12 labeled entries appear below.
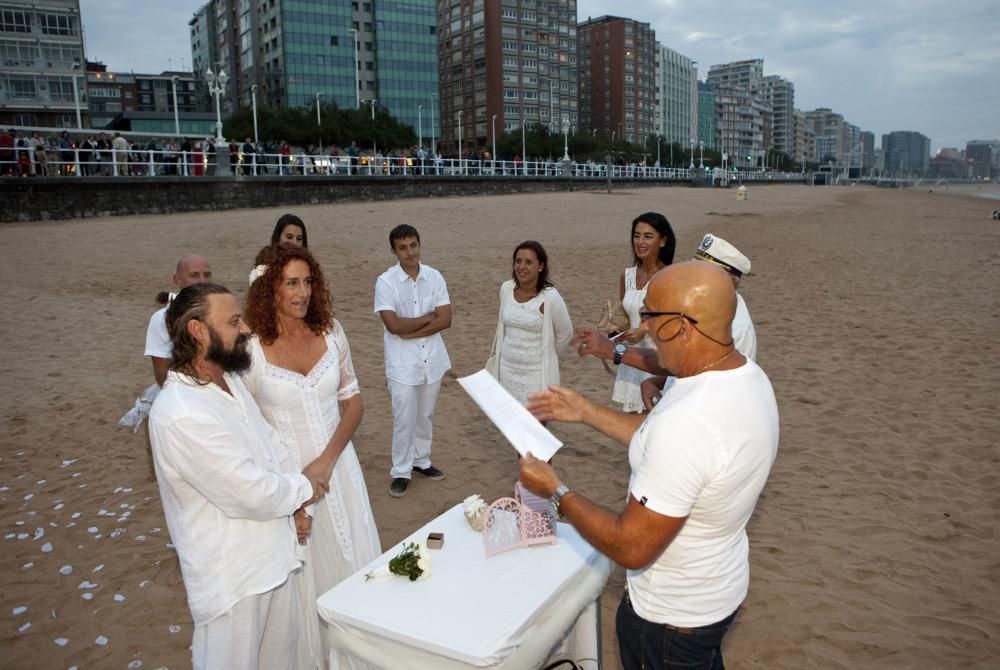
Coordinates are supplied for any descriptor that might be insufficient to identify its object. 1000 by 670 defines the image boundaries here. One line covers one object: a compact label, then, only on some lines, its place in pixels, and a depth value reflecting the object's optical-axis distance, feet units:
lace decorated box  9.24
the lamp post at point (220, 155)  85.92
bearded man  7.73
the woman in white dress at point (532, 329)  16.74
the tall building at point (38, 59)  183.11
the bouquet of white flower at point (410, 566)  8.57
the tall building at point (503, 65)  347.36
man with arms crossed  17.84
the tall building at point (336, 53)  279.90
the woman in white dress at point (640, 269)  15.53
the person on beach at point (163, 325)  14.11
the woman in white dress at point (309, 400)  10.88
